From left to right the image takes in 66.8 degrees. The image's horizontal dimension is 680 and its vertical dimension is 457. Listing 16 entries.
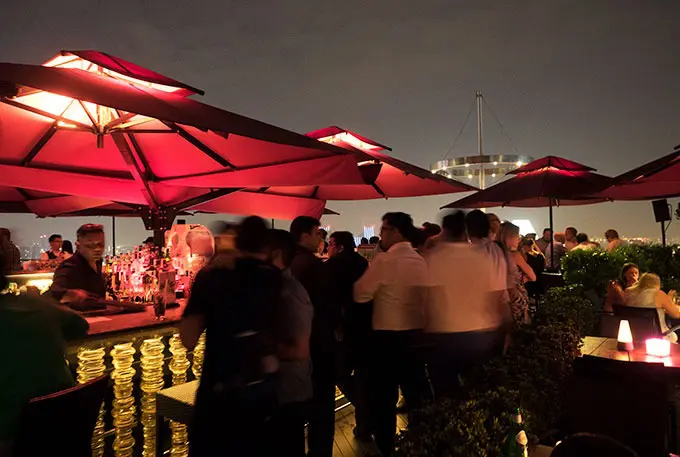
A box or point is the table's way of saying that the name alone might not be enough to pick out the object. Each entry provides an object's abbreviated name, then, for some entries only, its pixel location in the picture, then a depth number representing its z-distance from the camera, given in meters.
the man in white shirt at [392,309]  3.76
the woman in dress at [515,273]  4.38
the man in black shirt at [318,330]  3.50
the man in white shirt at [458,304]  3.59
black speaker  9.71
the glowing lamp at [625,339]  4.20
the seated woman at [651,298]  5.46
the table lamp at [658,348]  4.02
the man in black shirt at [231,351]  2.21
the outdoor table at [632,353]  3.80
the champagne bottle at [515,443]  2.31
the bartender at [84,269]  3.79
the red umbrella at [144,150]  2.91
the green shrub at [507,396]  2.21
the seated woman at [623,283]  6.03
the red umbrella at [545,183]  7.77
